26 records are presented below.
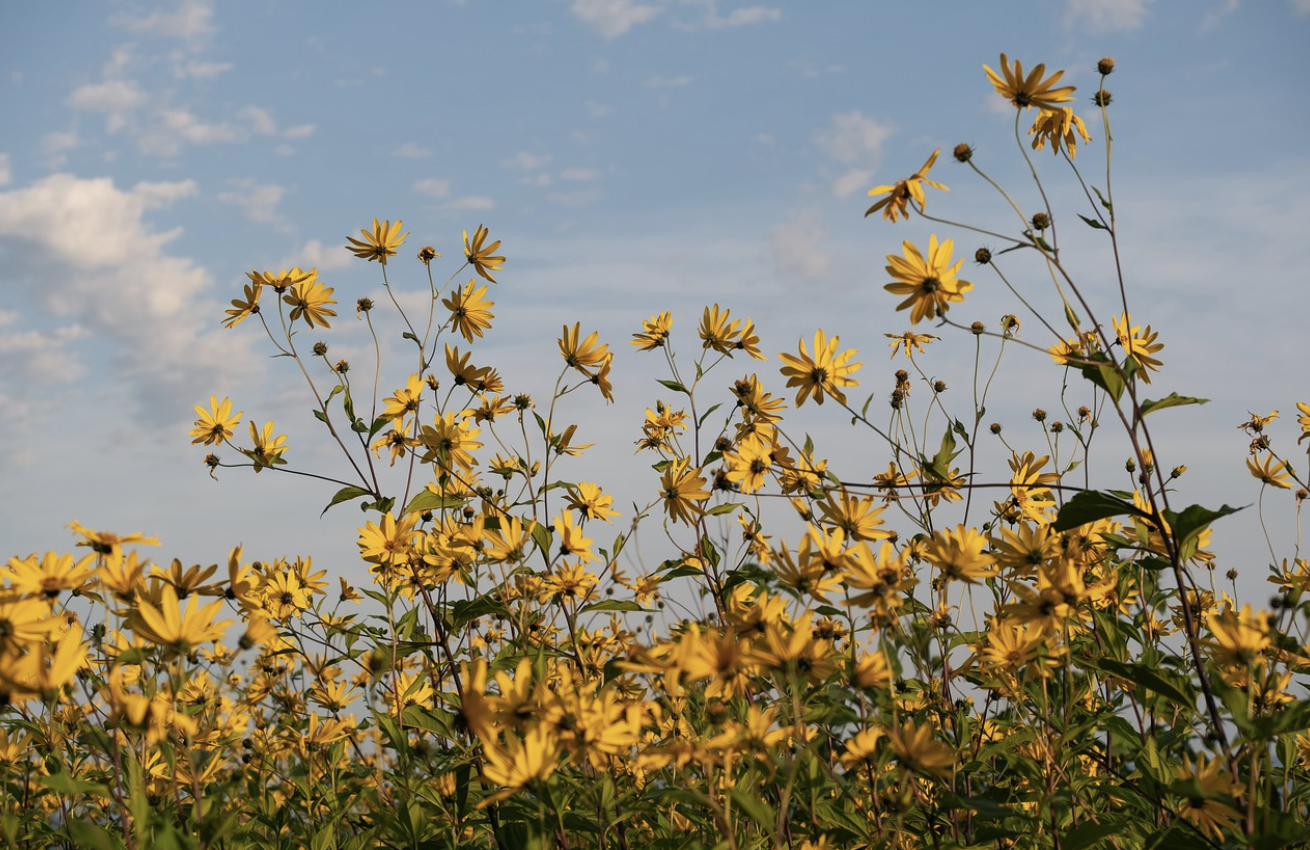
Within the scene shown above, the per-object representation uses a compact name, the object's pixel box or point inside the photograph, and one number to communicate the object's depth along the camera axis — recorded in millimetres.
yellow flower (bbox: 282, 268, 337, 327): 4879
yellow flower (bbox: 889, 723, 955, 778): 2039
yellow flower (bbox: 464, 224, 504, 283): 4820
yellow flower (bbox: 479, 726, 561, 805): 1979
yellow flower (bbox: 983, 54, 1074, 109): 3008
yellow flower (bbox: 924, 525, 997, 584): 2500
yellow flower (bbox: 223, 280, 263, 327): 4879
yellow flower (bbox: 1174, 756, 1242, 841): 2387
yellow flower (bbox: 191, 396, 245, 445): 4883
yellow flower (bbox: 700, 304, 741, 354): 4828
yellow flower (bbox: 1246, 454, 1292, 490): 4934
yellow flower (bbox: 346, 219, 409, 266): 4949
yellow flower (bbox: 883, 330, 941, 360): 5086
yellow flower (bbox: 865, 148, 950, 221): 2939
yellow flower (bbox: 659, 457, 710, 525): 3943
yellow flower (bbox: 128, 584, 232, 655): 2250
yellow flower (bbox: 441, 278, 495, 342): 4751
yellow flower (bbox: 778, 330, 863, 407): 3677
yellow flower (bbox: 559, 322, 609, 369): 4477
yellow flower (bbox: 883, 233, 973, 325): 2883
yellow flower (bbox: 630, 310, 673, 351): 4992
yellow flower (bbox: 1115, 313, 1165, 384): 3305
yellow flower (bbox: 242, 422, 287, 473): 4641
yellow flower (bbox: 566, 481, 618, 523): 4250
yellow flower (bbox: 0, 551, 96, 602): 2408
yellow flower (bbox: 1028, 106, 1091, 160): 3301
